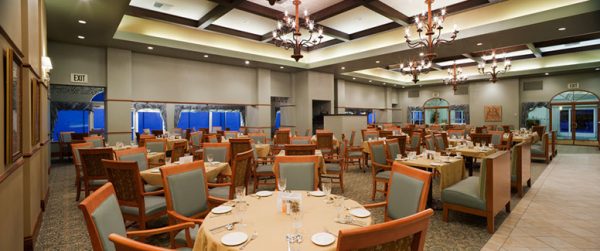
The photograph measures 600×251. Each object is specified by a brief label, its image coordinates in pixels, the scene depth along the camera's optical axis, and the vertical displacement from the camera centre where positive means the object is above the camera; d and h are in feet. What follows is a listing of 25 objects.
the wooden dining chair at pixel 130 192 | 9.18 -2.31
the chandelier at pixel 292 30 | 17.15 +6.16
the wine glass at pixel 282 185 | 7.59 -1.70
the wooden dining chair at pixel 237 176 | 10.26 -2.08
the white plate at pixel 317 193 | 7.88 -2.02
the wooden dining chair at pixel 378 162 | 14.73 -2.24
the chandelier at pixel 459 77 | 36.99 +6.72
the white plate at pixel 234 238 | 4.84 -2.07
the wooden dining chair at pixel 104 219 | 4.56 -1.74
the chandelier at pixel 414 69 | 28.99 +5.62
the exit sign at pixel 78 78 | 25.67 +4.21
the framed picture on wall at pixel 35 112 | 11.19 +0.49
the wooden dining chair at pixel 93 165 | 13.51 -2.04
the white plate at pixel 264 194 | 8.02 -2.06
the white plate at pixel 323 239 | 4.84 -2.08
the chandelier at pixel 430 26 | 16.68 +5.98
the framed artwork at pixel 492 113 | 48.93 +1.59
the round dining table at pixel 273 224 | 4.92 -2.12
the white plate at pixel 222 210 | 6.56 -2.07
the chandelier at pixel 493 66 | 30.70 +6.57
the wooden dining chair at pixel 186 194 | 7.46 -2.13
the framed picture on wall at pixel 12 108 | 6.94 +0.43
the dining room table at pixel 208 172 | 11.14 -2.10
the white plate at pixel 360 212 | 6.27 -2.07
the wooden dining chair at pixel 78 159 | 15.23 -2.03
